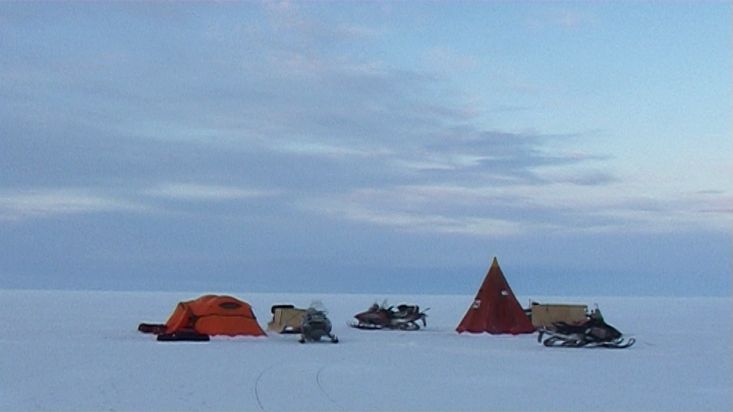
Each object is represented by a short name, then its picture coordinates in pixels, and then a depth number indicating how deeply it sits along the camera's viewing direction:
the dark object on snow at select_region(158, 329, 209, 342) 19.52
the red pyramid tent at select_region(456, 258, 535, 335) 23.56
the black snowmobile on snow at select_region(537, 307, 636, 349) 19.72
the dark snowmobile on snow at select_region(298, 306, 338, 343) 19.66
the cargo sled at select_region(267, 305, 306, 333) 22.25
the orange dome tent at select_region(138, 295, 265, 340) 20.34
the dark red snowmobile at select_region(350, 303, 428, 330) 24.98
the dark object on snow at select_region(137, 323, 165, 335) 20.73
